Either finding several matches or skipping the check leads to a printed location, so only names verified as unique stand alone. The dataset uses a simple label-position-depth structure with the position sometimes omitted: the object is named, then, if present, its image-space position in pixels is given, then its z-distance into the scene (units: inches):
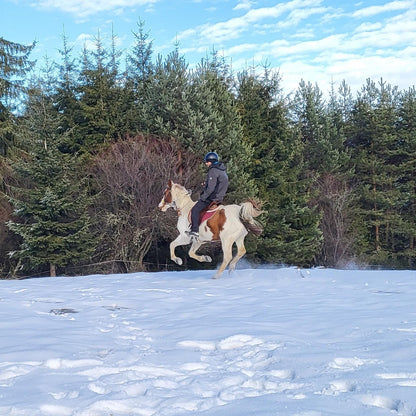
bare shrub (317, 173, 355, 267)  1295.5
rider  379.6
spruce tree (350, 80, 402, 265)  1382.9
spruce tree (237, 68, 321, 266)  1055.0
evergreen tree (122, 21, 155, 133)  985.5
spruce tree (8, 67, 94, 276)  787.4
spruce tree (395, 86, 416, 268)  1373.0
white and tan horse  385.7
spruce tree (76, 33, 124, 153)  992.2
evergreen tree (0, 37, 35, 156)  1081.4
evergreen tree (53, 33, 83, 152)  1006.0
